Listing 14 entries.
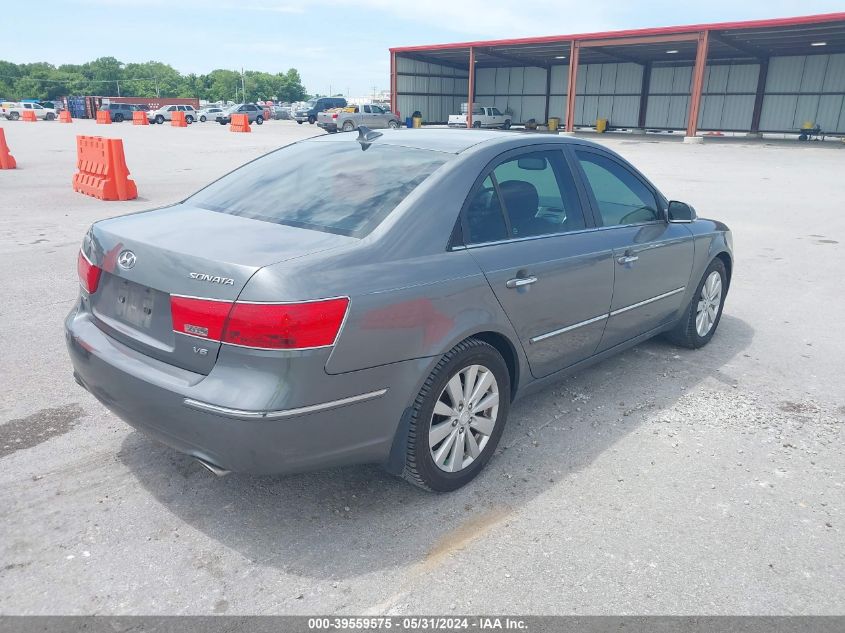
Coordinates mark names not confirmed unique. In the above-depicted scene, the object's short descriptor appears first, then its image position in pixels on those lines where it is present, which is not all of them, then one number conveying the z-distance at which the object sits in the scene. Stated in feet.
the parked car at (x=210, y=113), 184.96
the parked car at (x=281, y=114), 213.87
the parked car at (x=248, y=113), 180.65
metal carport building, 114.11
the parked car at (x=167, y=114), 173.78
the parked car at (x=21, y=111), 186.80
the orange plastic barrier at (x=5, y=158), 56.44
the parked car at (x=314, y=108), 158.01
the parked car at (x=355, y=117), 128.06
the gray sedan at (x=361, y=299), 8.16
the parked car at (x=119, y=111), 179.22
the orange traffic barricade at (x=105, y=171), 39.83
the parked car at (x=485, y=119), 145.69
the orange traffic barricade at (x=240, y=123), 131.03
